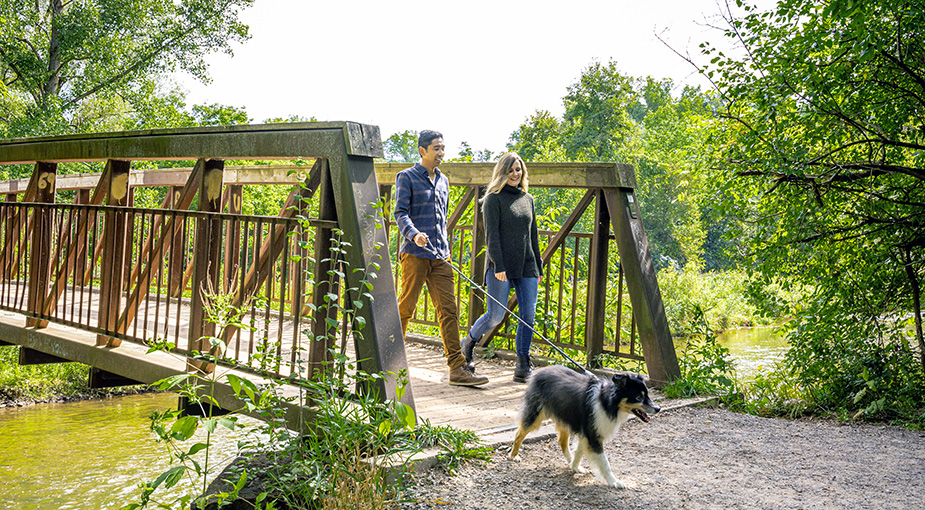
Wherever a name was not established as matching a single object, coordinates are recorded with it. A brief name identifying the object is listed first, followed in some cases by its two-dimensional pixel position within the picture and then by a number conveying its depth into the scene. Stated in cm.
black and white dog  367
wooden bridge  391
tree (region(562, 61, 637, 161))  3675
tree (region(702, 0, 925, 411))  544
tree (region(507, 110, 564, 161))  3722
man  522
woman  546
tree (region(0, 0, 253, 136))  1883
